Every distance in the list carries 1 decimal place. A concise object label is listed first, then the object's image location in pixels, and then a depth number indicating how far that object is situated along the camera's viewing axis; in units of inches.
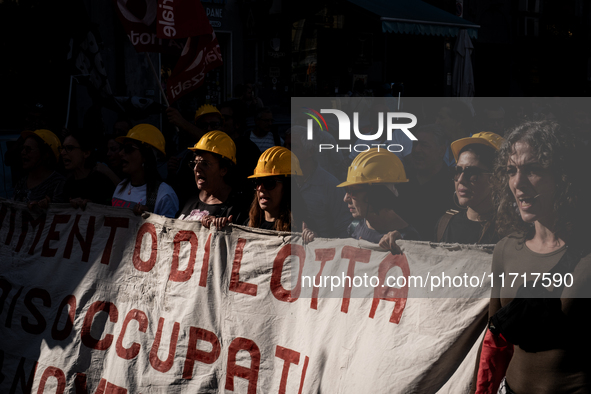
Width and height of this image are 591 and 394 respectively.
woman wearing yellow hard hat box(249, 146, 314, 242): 155.6
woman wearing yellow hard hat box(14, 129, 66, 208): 215.2
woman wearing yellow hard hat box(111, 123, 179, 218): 184.5
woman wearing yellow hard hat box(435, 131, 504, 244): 138.3
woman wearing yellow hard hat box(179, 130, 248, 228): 169.8
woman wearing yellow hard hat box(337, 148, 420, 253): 144.9
